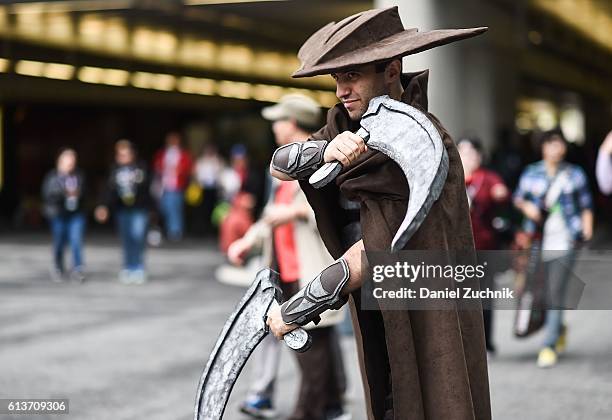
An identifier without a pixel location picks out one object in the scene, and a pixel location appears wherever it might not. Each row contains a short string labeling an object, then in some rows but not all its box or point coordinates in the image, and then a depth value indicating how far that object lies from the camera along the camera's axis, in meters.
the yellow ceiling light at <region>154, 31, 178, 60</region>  20.97
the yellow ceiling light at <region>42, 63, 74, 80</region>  19.06
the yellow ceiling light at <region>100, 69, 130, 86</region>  21.03
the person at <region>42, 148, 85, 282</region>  13.09
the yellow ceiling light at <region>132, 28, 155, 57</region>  20.42
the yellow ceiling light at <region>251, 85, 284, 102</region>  25.34
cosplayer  3.22
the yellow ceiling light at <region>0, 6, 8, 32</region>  15.46
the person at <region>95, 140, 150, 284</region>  12.80
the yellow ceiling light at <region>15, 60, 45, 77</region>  15.89
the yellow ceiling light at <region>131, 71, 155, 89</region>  22.16
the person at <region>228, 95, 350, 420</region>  5.93
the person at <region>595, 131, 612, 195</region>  5.90
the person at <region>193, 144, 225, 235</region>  19.70
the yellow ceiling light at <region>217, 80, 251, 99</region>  24.56
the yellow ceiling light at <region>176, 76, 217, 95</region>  23.42
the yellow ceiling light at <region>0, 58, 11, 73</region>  12.02
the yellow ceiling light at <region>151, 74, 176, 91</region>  22.62
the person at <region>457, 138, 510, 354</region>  8.09
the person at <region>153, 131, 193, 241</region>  18.62
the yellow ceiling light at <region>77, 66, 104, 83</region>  20.29
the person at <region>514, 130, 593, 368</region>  7.72
